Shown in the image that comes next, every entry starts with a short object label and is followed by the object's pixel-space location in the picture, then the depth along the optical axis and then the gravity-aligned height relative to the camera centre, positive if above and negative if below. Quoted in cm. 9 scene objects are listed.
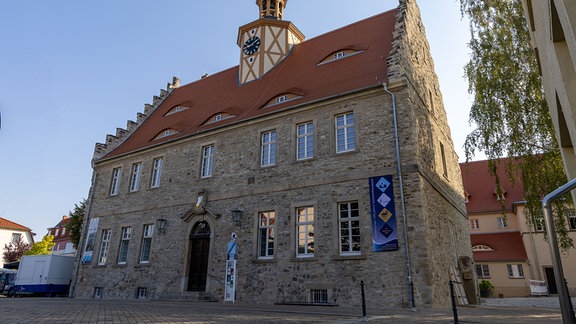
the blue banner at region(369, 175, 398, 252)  1184 +207
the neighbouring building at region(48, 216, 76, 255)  5062 +475
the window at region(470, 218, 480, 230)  3191 +484
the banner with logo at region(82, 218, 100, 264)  2057 +186
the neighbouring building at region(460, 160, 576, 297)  2731 +312
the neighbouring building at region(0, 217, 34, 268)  4541 +498
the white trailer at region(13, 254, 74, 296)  2148 -1
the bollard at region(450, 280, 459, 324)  685 -50
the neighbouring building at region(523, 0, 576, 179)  282 +217
